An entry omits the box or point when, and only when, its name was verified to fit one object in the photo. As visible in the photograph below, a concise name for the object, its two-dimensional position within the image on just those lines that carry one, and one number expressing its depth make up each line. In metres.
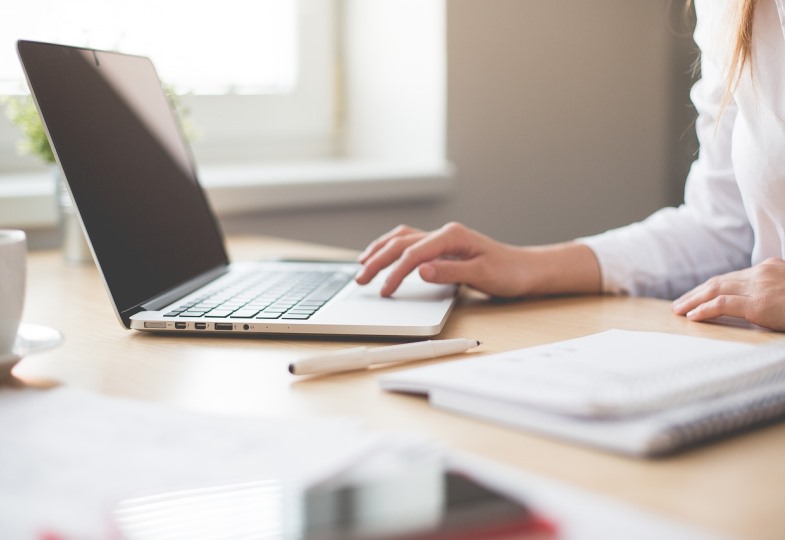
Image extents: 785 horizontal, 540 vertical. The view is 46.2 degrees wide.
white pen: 0.63
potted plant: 1.25
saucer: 0.63
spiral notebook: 0.48
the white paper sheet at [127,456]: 0.39
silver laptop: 0.78
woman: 0.86
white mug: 0.63
